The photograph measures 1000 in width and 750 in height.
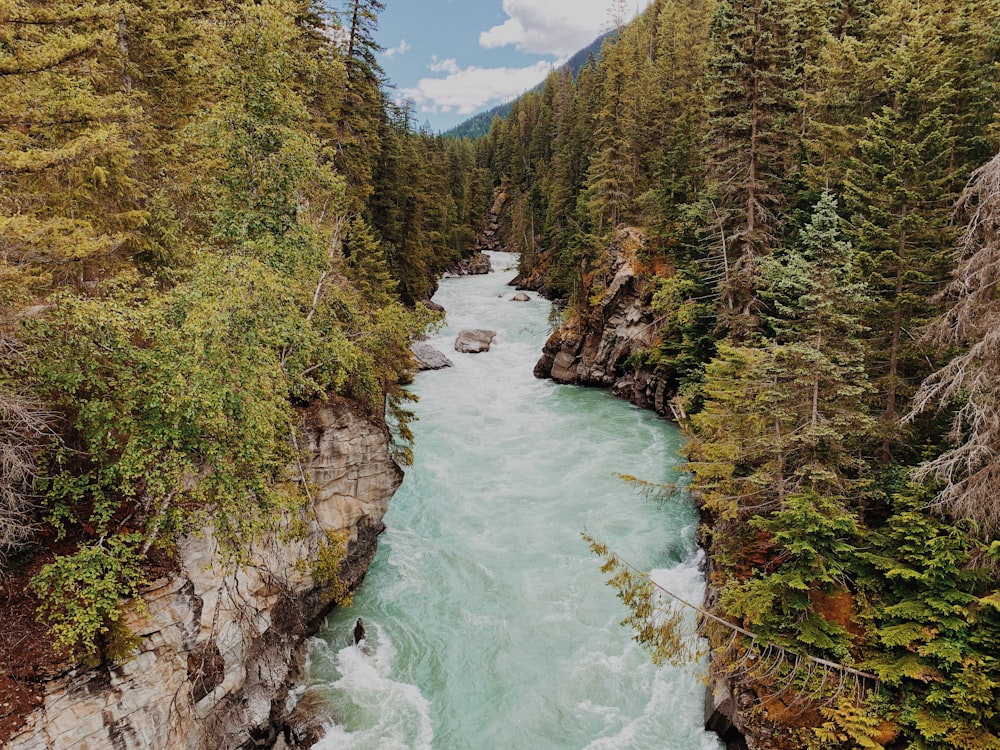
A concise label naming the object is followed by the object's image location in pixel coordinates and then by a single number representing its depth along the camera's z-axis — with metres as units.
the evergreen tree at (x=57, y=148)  7.99
